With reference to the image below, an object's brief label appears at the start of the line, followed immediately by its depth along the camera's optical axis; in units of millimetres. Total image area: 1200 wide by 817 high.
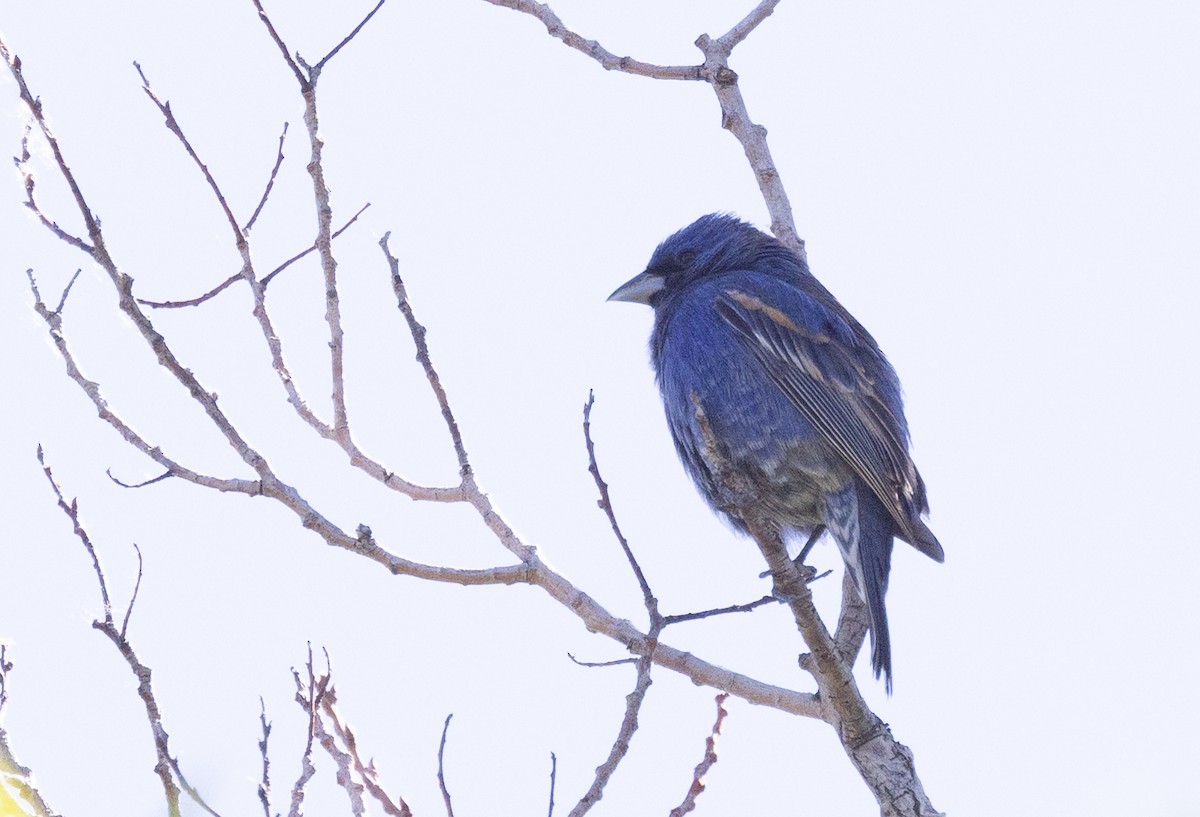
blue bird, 11227
